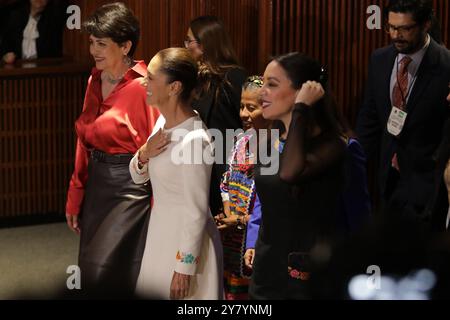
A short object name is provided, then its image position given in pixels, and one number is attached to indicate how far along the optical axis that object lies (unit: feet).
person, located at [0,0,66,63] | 22.34
